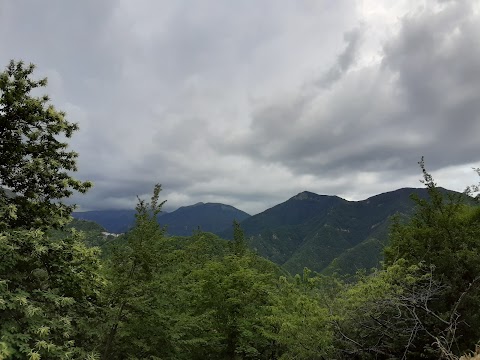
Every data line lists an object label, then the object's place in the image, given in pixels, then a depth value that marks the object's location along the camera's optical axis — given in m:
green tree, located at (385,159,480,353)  14.90
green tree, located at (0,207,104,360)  8.02
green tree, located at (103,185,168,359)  13.15
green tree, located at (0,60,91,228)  10.61
